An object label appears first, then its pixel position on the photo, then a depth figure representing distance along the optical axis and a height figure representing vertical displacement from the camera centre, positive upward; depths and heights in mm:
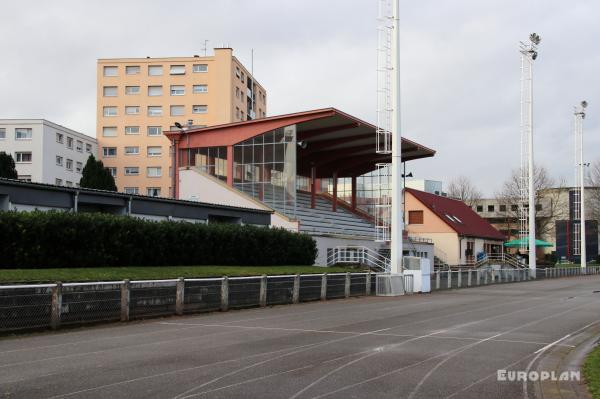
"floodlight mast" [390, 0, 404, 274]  29753 +3857
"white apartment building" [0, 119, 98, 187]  72375 +9886
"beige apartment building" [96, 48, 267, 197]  84938 +17312
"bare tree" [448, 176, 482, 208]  107125 +7192
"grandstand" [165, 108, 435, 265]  45312 +5336
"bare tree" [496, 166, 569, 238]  80000 +4799
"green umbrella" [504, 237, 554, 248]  62334 -468
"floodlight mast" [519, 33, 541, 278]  50000 +6191
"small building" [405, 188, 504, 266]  65250 +868
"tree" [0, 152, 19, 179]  48375 +5131
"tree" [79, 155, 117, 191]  62188 +5692
